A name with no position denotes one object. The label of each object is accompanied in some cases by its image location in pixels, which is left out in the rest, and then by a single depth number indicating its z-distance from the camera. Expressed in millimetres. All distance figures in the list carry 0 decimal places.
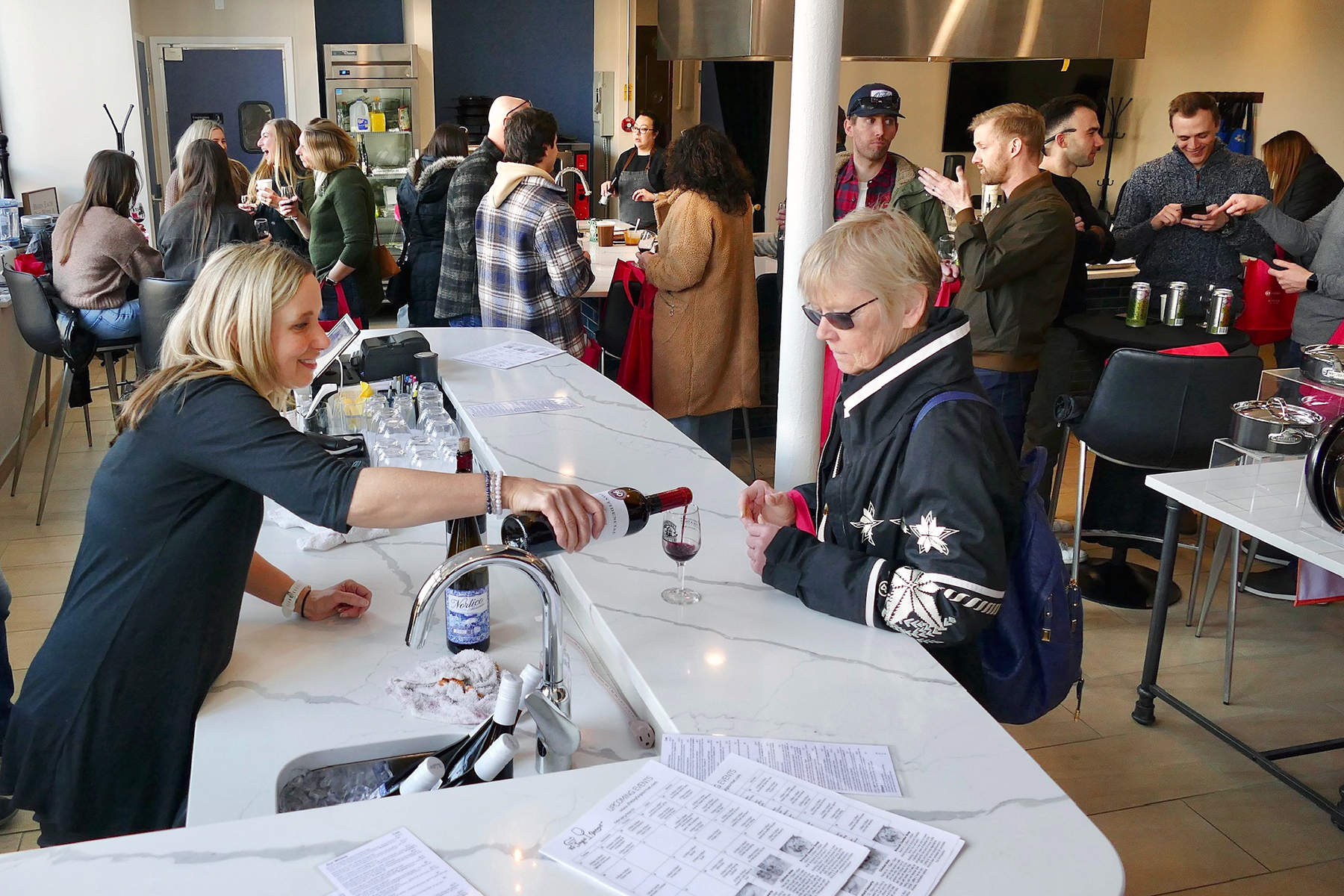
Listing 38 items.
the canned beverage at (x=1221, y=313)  4227
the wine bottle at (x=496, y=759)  1447
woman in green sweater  5473
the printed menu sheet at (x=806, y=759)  1378
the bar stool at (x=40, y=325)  4715
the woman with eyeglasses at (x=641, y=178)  7107
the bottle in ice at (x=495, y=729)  1485
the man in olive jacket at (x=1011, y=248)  3770
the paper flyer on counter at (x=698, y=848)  1196
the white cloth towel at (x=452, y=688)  1776
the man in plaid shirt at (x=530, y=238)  4090
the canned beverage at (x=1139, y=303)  4387
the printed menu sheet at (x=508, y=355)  3625
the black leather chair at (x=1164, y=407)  3494
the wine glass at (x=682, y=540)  1828
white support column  2389
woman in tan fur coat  4055
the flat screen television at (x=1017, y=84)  10367
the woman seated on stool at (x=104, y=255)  4926
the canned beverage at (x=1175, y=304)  4418
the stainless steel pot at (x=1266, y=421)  2930
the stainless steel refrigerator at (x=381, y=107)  9477
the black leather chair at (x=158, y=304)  4695
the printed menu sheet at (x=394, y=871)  1190
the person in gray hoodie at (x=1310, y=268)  4277
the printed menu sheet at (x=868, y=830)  1207
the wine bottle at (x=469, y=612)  1973
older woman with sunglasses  1661
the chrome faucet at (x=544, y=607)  1417
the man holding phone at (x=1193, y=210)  4492
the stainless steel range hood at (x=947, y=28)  3801
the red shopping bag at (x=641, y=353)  4469
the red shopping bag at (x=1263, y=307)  5020
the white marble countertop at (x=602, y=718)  1239
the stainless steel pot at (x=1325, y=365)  2979
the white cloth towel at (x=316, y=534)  2412
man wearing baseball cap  4668
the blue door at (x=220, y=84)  9844
